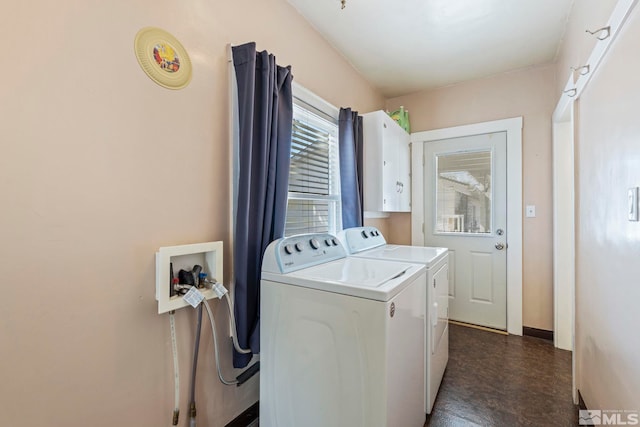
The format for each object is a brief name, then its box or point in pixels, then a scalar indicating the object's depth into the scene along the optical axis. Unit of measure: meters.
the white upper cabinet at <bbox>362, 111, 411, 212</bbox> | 2.45
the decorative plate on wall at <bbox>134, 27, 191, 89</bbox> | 1.10
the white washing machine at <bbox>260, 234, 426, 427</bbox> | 1.07
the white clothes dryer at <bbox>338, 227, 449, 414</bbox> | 1.57
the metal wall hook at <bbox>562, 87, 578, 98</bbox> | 1.76
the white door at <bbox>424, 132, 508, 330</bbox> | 2.77
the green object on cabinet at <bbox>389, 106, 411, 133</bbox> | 3.00
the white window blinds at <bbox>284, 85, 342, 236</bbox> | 1.98
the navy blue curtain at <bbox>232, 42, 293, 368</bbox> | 1.37
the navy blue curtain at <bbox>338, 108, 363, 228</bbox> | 2.27
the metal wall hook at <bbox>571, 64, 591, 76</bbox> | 1.49
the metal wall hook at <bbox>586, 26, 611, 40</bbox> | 1.19
